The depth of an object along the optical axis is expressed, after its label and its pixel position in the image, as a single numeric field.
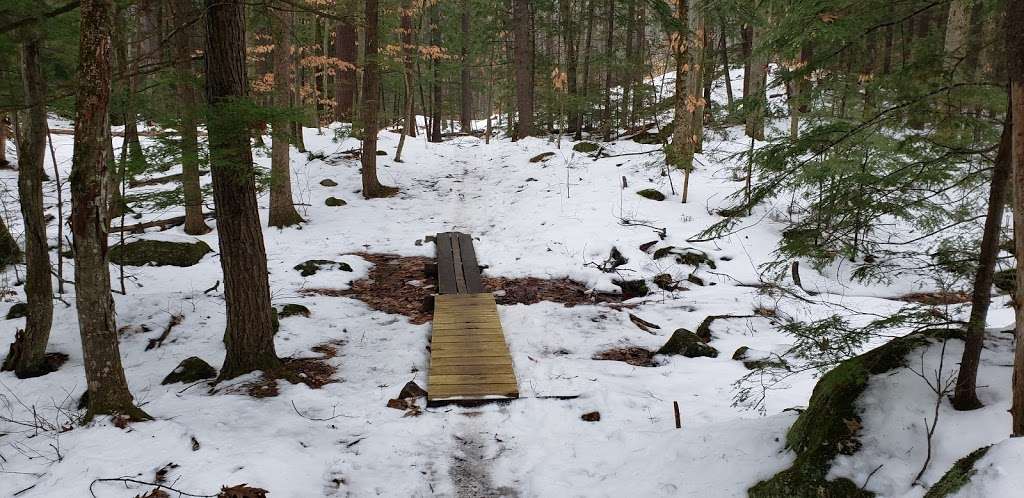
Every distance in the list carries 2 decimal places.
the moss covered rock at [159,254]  9.54
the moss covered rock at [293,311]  7.27
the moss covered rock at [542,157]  18.77
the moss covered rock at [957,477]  2.24
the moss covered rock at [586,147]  18.72
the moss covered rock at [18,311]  7.23
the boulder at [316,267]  9.44
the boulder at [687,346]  6.27
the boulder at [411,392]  5.34
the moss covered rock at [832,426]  2.98
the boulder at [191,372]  5.57
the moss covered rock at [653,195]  13.04
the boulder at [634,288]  8.79
